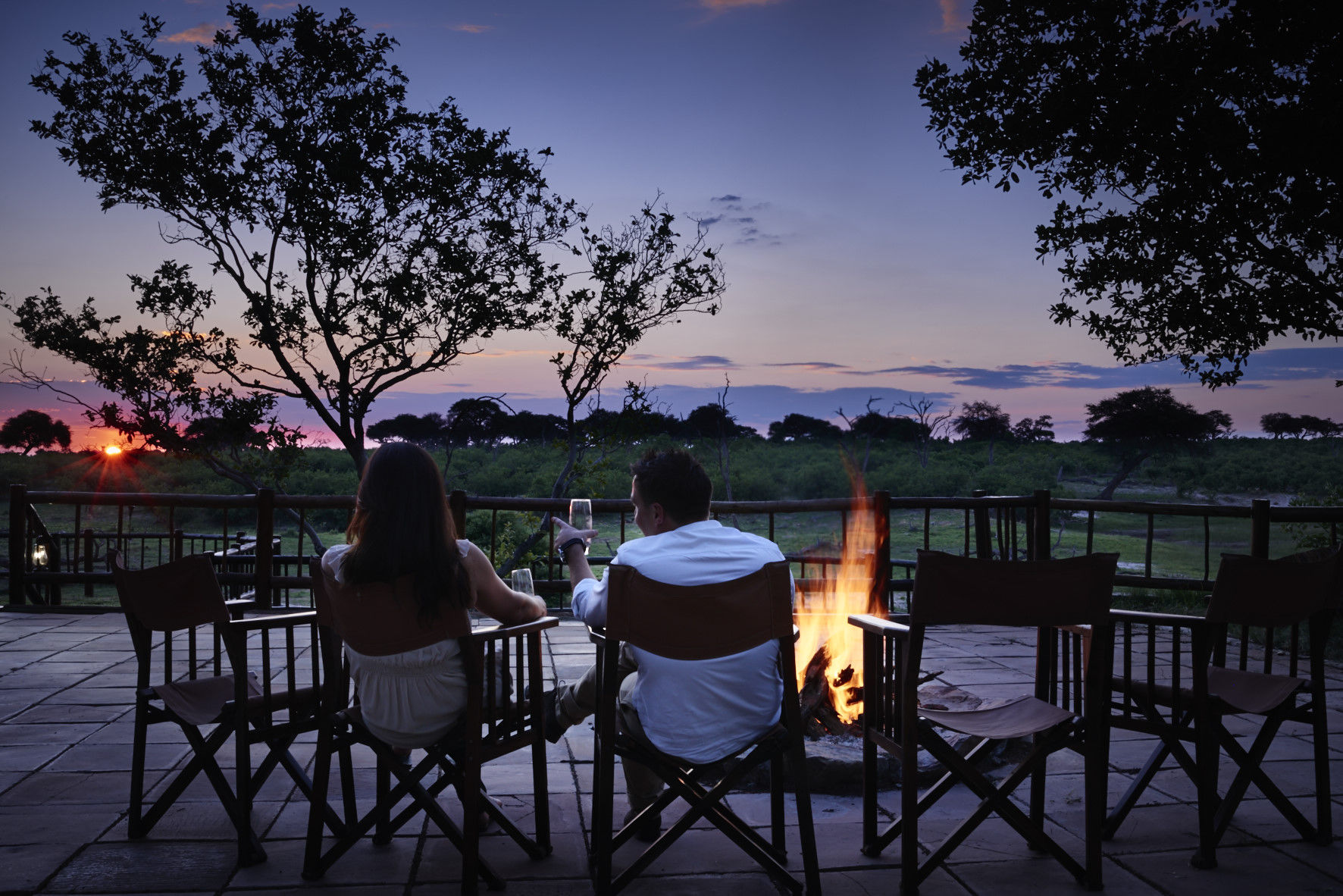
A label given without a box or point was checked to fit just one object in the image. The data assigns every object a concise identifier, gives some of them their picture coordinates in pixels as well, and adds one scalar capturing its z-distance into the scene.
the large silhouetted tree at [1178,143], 6.54
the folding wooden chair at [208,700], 2.60
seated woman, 2.36
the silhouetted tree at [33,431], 18.89
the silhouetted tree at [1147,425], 21.56
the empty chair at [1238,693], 2.69
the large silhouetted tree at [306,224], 9.12
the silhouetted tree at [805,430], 19.22
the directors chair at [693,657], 2.25
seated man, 2.42
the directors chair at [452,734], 2.39
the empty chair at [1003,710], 2.38
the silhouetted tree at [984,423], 22.14
